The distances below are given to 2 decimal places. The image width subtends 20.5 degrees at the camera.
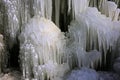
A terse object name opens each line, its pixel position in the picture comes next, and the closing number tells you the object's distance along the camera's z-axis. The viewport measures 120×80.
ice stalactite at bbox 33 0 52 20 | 4.74
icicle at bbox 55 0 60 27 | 4.98
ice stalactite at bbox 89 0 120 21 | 5.23
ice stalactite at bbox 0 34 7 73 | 4.92
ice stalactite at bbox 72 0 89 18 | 4.92
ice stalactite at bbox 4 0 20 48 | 4.78
